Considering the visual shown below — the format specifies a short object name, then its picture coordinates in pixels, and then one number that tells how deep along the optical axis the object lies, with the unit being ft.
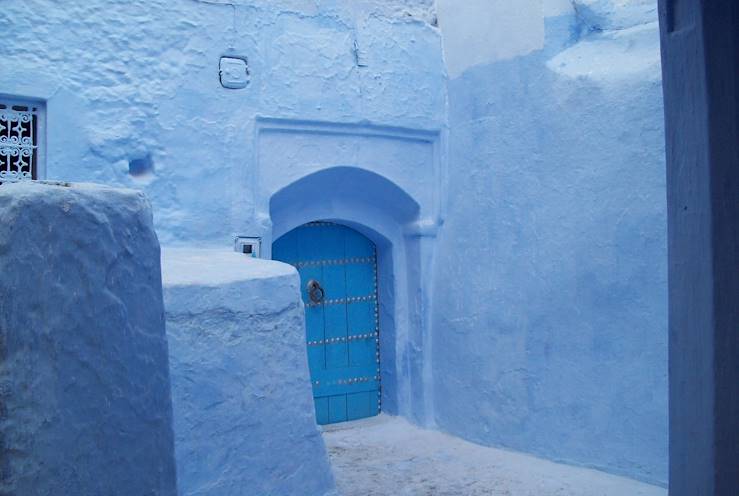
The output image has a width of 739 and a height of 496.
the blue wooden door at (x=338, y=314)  17.60
